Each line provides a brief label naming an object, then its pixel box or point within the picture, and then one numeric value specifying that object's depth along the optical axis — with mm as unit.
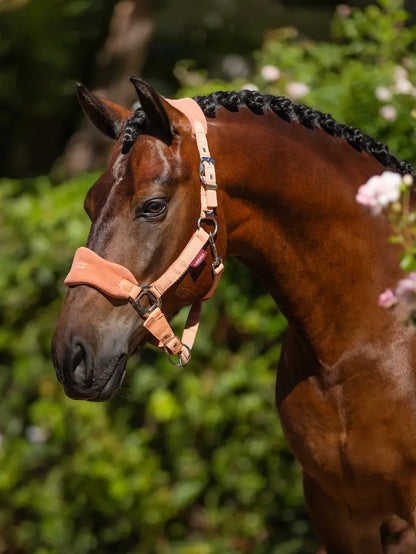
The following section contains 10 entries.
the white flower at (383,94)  8047
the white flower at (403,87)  8062
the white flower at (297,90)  8805
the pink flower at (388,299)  4254
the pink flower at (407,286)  4062
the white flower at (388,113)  7855
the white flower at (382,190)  4070
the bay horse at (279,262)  4629
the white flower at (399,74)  8355
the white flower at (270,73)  9047
